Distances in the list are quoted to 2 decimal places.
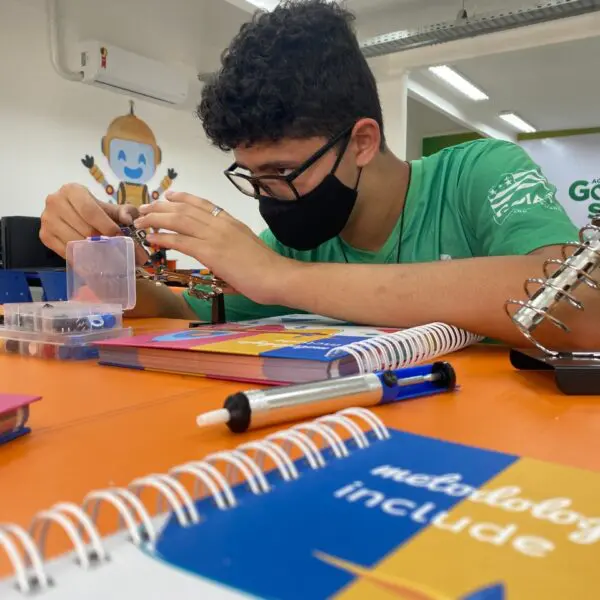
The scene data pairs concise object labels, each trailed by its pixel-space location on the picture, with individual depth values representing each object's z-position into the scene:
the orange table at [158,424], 0.35
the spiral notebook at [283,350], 0.56
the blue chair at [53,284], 1.84
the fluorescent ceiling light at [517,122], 6.18
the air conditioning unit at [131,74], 3.19
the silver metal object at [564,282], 0.55
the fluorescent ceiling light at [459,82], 4.78
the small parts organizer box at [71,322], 0.75
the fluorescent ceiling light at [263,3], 3.12
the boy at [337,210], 0.77
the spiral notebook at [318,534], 0.19
